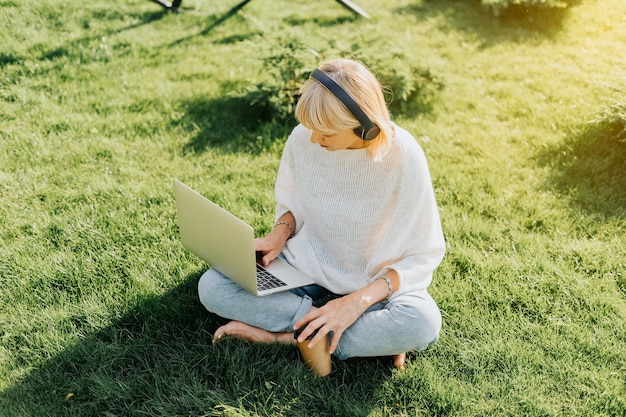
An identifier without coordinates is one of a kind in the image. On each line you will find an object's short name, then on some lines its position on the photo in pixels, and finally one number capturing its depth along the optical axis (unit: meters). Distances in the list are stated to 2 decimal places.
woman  2.50
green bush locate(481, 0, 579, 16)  7.18
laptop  2.50
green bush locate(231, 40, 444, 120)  4.98
